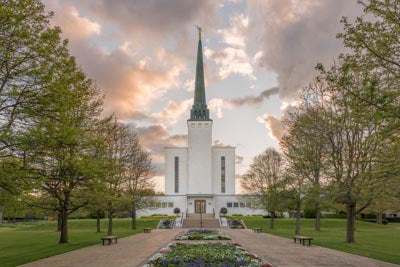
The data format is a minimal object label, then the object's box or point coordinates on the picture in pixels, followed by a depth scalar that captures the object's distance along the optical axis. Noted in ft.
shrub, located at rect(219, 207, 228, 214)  249.88
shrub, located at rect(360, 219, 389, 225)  207.83
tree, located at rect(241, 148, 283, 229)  173.68
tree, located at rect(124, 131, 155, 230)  137.80
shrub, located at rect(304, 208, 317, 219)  211.61
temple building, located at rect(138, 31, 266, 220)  248.11
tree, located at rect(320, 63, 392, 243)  74.90
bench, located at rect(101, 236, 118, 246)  84.02
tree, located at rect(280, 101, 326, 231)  90.43
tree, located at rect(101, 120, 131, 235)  104.65
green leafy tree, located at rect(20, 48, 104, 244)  53.16
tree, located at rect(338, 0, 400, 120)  48.83
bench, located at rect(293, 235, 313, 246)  82.25
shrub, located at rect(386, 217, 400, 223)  234.79
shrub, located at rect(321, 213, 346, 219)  226.58
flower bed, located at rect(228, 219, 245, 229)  172.99
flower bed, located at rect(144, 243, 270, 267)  48.52
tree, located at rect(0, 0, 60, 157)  51.60
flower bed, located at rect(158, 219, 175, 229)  173.88
